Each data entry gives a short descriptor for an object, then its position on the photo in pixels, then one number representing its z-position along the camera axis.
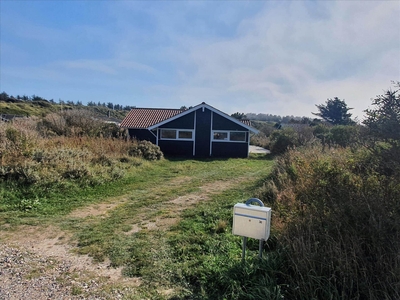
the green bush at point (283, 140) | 19.84
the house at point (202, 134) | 17.52
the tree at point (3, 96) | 59.68
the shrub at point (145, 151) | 13.23
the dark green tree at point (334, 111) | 37.06
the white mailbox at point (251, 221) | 2.84
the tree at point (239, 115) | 39.57
